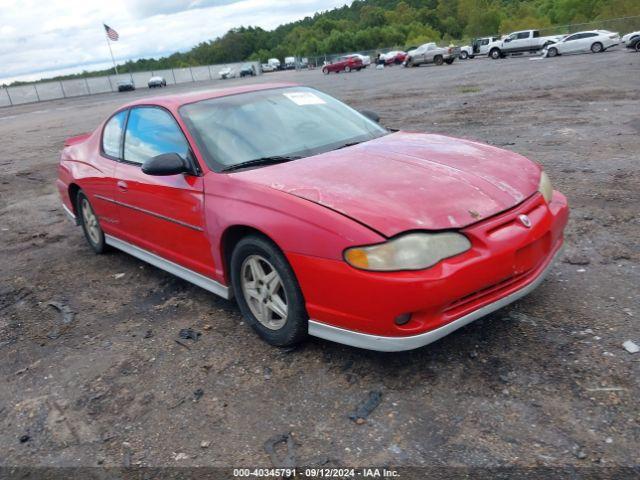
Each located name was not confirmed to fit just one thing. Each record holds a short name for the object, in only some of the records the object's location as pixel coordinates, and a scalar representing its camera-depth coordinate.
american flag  52.66
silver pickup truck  38.69
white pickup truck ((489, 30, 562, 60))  36.18
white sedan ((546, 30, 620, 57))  31.67
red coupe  2.63
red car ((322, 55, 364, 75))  49.53
